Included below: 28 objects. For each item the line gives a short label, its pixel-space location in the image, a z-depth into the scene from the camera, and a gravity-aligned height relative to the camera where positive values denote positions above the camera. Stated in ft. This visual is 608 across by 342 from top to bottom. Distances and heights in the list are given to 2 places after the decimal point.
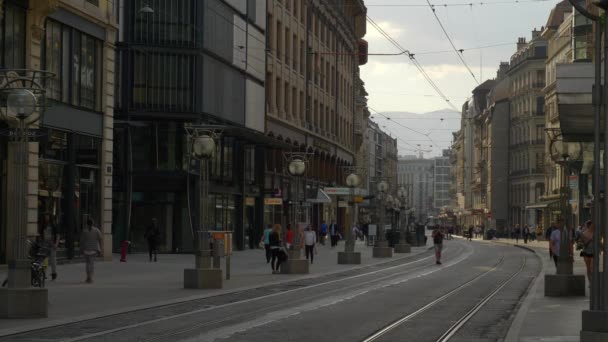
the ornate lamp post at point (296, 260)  121.49 -2.85
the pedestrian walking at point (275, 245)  121.13 -1.22
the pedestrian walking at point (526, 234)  322.71 +0.43
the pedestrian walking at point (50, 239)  94.89 -0.59
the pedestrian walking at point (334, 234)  236.43 +0.03
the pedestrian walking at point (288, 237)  140.42 -0.40
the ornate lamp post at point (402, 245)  210.79 -1.94
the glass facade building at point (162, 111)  163.94 +17.85
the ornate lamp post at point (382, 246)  180.96 -1.86
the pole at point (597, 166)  43.93 +2.74
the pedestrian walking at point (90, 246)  94.84 -1.14
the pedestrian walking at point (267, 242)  136.59 -1.02
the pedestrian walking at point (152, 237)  144.97 -0.54
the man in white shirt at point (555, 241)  106.47 -0.51
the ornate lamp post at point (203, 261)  91.91 -2.29
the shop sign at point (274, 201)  188.55 +5.49
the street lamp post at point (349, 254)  152.76 -2.69
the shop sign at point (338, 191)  215.51 +8.27
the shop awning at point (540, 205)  353.00 +10.07
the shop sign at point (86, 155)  128.67 +8.83
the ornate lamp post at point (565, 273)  83.35 -2.86
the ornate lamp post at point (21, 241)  62.18 -0.52
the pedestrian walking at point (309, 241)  148.36 -0.93
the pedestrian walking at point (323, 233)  241.35 +0.22
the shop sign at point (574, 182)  177.40 +8.59
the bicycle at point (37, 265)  76.13 -2.23
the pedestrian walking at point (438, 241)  159.22 -0.87
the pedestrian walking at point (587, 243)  84.48 -0.53
